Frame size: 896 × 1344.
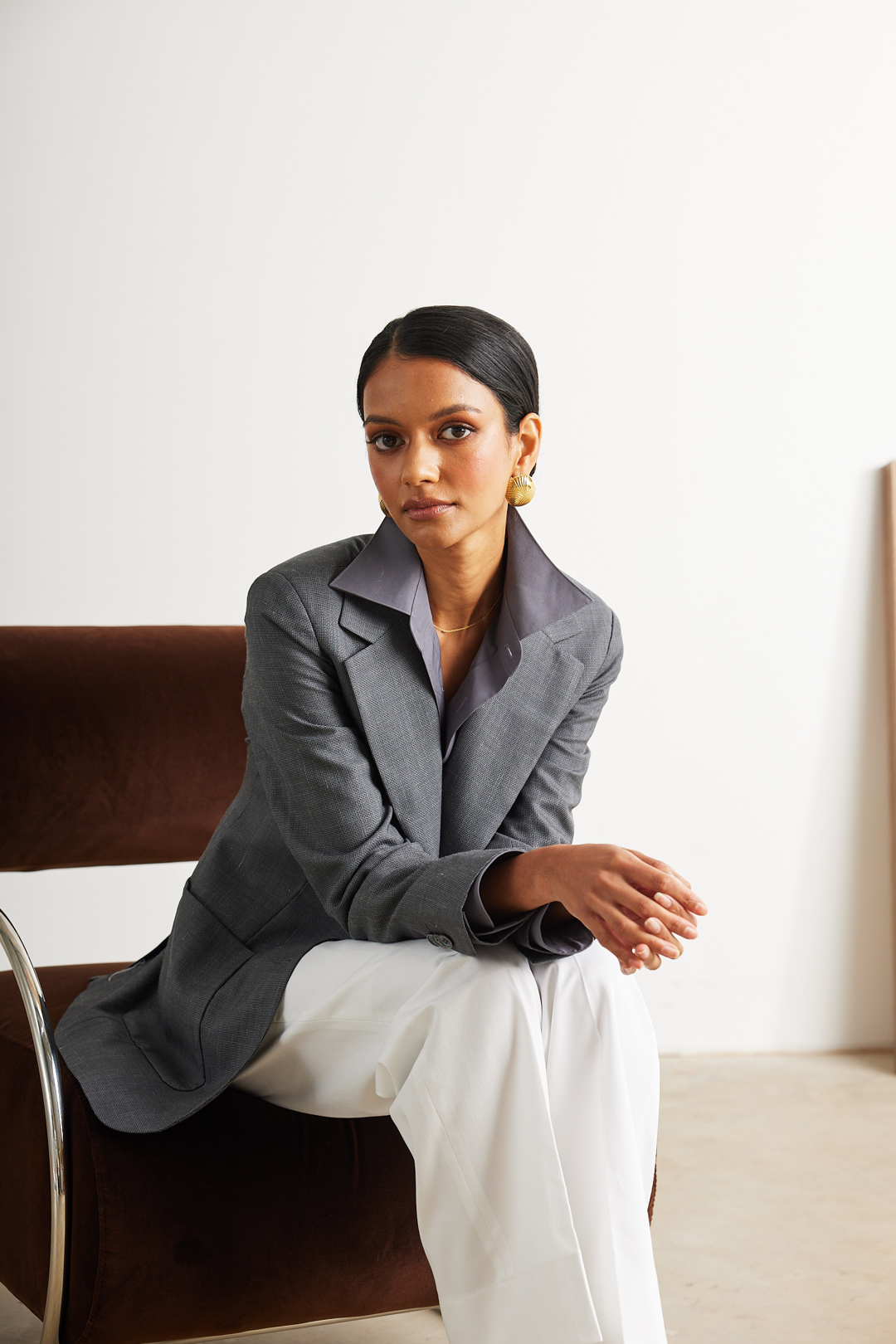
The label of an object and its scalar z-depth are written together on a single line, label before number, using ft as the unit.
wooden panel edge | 10.89
